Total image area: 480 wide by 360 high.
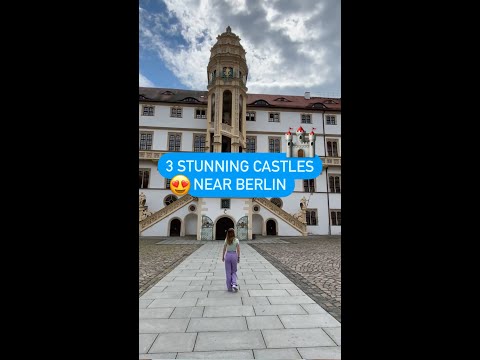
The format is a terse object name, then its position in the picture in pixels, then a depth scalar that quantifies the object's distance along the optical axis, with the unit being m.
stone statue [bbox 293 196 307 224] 28.69
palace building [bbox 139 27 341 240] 25.72
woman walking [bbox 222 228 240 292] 6.77
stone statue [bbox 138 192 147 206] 26.63
